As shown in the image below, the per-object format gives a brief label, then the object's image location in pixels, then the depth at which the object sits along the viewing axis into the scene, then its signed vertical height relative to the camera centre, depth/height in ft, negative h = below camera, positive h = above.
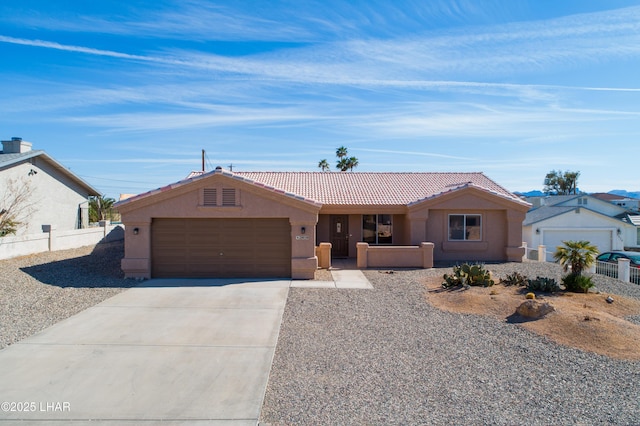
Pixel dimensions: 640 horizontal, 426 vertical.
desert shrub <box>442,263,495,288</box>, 45.60 -6.31
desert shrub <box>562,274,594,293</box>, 43.37 -6.50
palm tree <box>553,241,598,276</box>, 44.04 -3.83
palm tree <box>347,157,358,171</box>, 175.60 +22.03
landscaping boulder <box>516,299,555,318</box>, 33.04 -6.90
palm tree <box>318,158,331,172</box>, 184.08 +22.53
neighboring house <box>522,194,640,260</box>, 104.01 -2.46
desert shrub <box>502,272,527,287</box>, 46.52 -6.72
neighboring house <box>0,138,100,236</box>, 73.15 +5.38
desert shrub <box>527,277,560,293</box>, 43.01 -6.68
